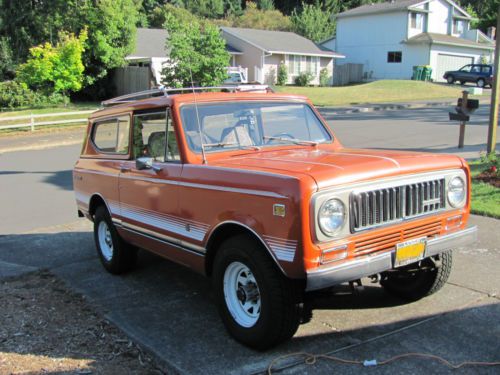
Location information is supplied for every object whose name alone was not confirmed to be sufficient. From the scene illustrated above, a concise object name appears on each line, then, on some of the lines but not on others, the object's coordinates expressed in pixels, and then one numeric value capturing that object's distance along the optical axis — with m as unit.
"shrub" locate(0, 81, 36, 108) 30.42
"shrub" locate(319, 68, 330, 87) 44.34
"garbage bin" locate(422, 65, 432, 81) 43.22
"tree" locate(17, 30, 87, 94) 26.19
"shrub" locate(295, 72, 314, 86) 42.31
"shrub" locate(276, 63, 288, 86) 41.38
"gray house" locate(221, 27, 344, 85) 41.28
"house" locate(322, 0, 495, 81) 45.31
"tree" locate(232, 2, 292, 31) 64.56
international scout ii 3.51
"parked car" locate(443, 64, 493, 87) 40.56
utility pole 10.27
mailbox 12.47
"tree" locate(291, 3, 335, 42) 57.38
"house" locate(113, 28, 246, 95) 32.69
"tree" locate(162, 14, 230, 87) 24.58
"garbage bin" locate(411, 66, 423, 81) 43.38
